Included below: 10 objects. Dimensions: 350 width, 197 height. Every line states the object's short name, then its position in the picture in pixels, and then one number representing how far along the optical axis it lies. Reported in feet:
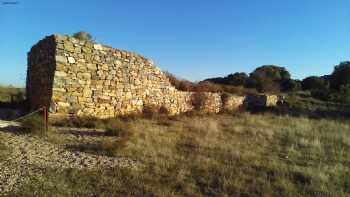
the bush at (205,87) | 52.88
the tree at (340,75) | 100.60
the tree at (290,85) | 122.21
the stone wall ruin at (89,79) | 28.14
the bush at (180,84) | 51.48
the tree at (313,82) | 121.63
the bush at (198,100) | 48.32
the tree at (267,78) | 97.90
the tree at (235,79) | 112.88
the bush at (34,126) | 22.85
